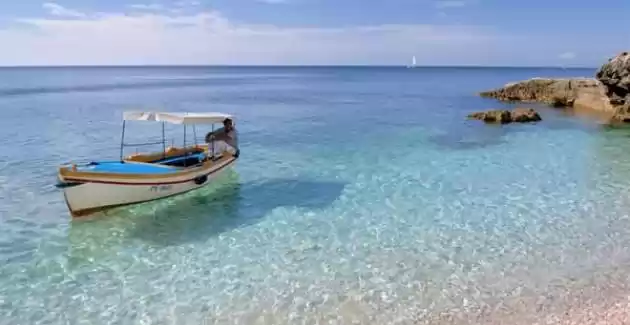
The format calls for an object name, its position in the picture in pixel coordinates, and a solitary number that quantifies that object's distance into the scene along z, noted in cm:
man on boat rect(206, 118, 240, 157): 2097
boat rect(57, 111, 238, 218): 1602
